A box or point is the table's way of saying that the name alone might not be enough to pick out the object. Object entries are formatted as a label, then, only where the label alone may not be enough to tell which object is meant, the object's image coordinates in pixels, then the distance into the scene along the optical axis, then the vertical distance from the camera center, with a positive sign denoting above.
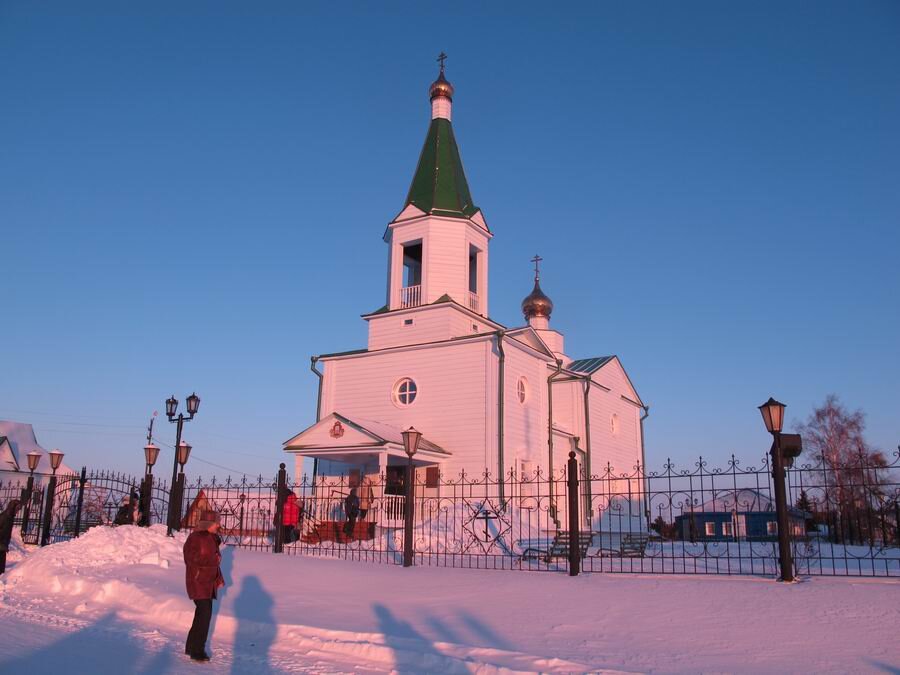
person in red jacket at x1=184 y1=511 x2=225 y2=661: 6.74 -0.59
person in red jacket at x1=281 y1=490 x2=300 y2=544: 15.44 -0.06
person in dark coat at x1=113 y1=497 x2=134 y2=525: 17.53 -0.16
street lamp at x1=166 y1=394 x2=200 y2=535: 15.77 +1.41
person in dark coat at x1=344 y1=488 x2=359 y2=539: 16.94 +0.07
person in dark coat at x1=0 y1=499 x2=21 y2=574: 12.41 -0.32
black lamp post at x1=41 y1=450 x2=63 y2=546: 16.83 -0.14
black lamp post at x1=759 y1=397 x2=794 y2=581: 9.49 +0.56
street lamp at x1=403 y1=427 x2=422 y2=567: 12.30 +0.34
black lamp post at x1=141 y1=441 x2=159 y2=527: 15.73 +0.26
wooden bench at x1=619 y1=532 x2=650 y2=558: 14.11 -0.60
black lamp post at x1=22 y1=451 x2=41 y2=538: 16.53 +0.39
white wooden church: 20.52 +4.04
